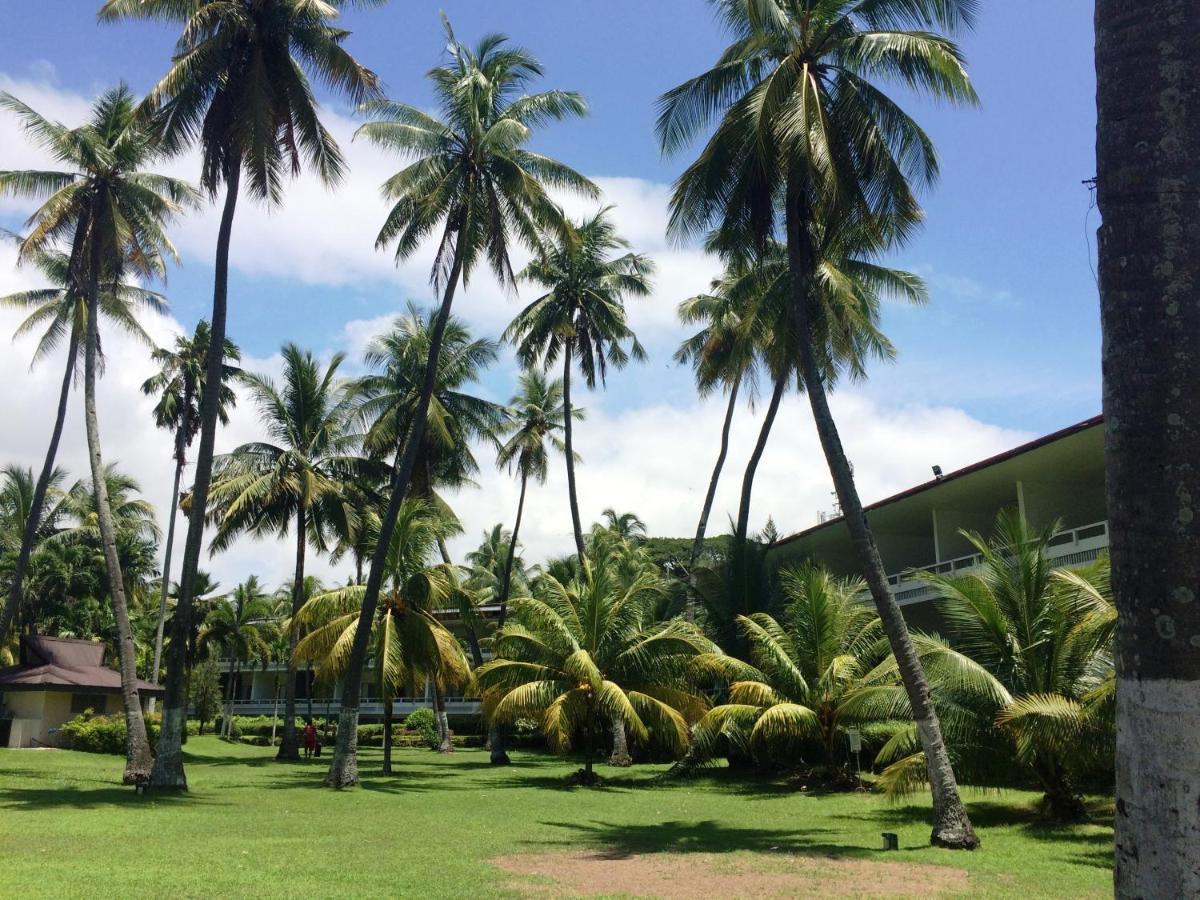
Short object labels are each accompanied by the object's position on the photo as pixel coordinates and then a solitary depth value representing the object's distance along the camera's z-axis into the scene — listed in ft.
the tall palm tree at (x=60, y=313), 90.68
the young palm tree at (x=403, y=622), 83.92
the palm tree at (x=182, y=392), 127.85
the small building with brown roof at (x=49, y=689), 114.73
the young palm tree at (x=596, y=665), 82.48
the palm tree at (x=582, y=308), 115.44
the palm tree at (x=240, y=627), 151.02
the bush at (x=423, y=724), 143.16
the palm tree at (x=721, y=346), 91.76
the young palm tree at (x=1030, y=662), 48.37
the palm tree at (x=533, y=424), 135.85
